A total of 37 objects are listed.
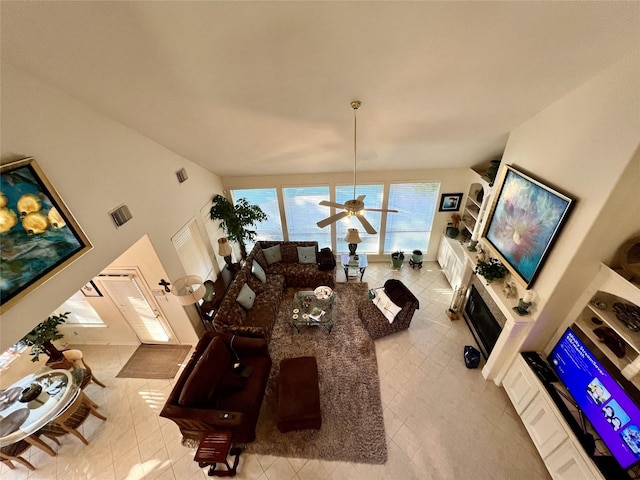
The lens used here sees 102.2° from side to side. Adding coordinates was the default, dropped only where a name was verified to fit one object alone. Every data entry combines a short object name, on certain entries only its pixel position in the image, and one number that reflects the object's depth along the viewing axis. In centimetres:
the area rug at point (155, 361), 456
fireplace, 419
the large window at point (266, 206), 643
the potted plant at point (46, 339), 375
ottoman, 348
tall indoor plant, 571
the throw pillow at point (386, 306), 471
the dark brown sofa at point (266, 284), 443
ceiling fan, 307
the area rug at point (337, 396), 348
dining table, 316
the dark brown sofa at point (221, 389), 325
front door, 417
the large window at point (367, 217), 615
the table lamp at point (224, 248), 584
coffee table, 496
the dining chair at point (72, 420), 347
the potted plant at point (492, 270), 383
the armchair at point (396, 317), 470
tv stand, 264
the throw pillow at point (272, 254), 627
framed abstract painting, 295
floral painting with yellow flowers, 209
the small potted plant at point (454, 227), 612
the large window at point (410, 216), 607
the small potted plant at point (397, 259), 645
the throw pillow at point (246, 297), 488
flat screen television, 232
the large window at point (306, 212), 629
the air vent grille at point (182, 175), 455
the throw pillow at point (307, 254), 628
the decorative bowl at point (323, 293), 518
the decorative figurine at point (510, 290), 364
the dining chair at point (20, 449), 322
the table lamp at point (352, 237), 457
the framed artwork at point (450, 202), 600
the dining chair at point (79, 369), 379
